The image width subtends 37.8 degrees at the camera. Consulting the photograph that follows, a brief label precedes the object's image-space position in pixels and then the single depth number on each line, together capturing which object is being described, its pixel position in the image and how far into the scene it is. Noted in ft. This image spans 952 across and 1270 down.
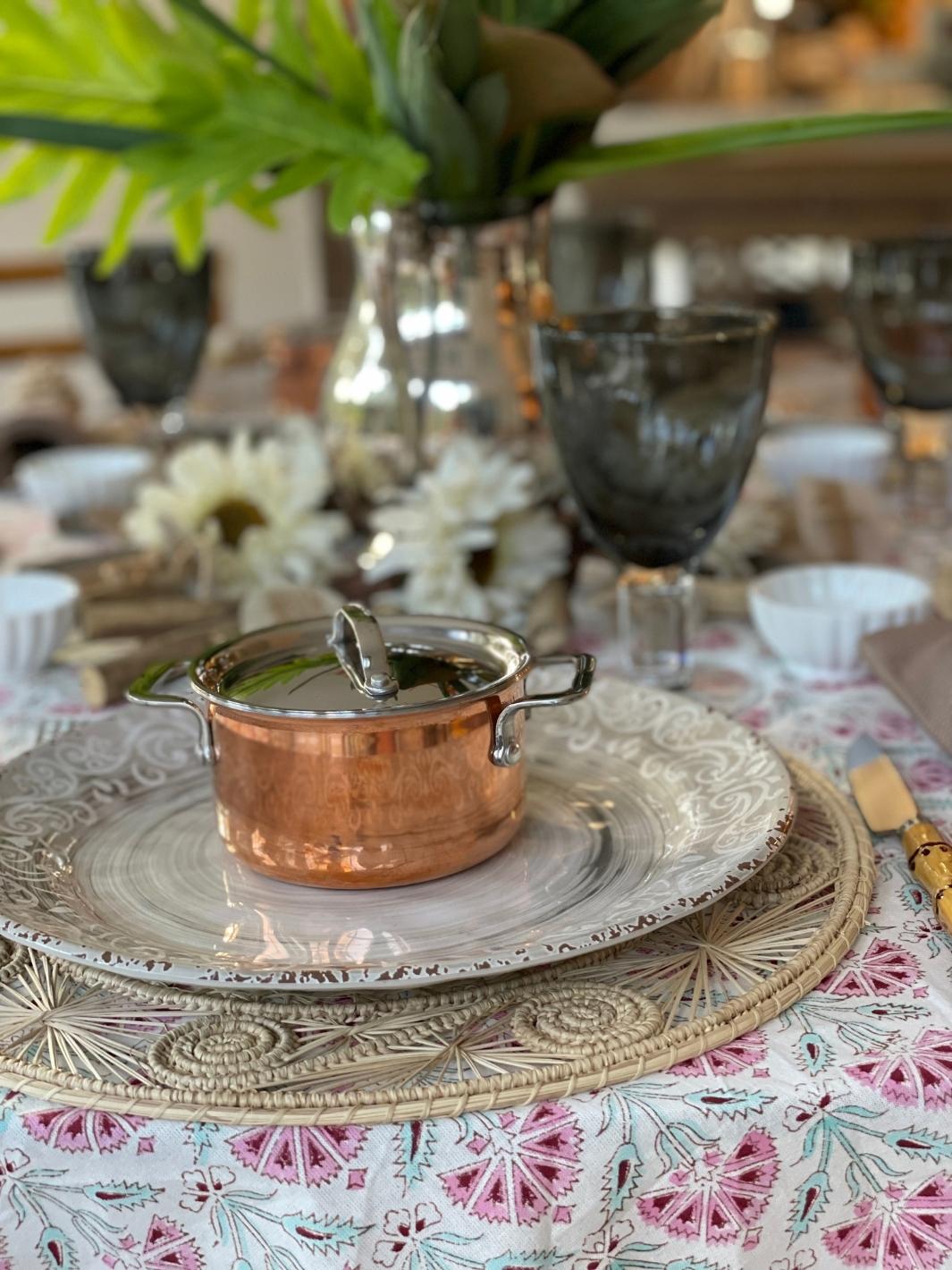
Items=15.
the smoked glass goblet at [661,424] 1.92
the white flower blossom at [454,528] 2.24
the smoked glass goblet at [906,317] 2.90
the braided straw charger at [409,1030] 1.10
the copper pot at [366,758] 1.33
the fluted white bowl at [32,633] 2.20
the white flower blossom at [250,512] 2.50
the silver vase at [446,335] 2.57
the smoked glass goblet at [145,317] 3.28
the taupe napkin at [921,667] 1.80
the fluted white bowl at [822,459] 3.35
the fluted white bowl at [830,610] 2.11
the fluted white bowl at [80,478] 3.32
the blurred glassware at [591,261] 4.00
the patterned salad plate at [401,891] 1.22
